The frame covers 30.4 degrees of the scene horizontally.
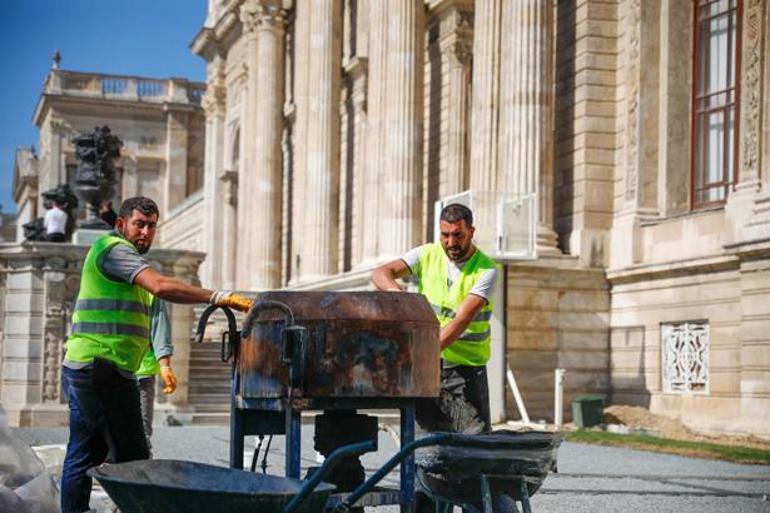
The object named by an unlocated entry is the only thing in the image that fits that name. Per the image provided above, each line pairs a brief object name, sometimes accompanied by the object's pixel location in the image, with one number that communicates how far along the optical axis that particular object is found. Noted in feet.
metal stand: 21.27
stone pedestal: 66.13
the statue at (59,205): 76.07
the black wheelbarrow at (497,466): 20.72
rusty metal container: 21.24
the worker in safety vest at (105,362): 24.80
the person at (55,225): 72.18
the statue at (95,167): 72.90
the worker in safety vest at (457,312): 25.82
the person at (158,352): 30.96
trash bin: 68.90
